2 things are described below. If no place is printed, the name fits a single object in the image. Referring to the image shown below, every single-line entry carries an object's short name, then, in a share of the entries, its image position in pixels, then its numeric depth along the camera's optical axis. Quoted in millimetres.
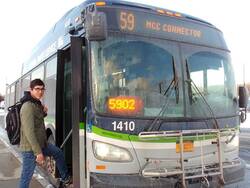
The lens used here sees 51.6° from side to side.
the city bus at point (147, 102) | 3383
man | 3764
